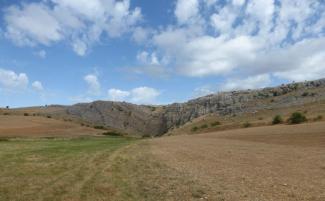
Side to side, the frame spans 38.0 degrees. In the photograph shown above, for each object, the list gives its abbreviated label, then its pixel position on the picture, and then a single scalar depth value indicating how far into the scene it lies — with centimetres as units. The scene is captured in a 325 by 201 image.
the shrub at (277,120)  8145
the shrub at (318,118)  7300
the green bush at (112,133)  11502
